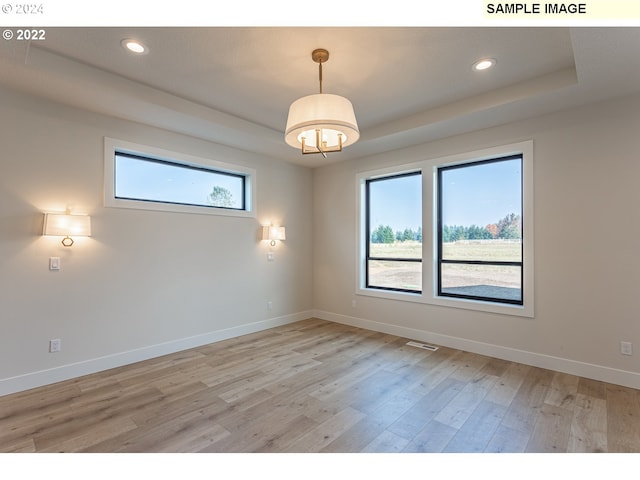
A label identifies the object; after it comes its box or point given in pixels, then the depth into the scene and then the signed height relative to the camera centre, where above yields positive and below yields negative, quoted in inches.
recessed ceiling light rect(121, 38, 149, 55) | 96.4 +61.3
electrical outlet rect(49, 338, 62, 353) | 122.3 -40.0
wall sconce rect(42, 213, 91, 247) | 118.9 +6.4
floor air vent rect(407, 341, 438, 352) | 161.9 -53.6
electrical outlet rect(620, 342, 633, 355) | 118.3 -39.1
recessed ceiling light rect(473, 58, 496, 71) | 107.3 +62.1
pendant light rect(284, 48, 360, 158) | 88.3 +35.0
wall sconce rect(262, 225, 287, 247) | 196.0 +6.0
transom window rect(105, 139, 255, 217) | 142.2 +31.2
